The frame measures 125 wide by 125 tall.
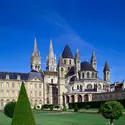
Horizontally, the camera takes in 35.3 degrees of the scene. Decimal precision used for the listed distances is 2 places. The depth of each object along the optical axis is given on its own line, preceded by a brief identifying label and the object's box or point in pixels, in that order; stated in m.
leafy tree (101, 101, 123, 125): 16.58
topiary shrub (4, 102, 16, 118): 17.19
